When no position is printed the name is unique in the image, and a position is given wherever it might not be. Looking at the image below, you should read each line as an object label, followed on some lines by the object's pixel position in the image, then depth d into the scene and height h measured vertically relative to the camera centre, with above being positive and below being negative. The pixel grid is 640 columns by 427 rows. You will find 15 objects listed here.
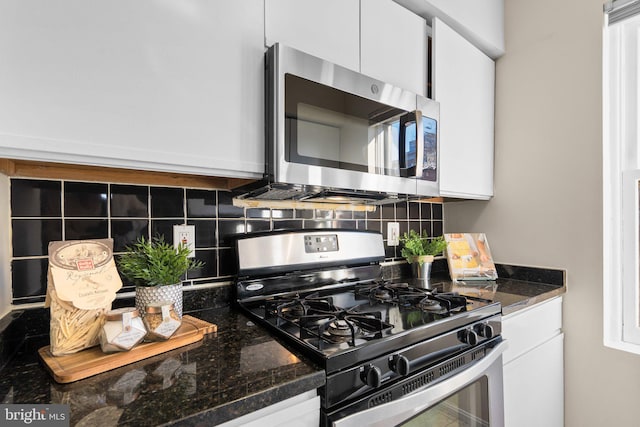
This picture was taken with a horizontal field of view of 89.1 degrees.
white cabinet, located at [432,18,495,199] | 1.45 +0.48
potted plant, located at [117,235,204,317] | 0.89 -0.17
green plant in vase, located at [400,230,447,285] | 1.65 -0.22
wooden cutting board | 0.65 -0.32
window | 1.42 +0.14
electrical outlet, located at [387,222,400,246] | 1.73 -0.12
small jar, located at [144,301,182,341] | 0.80 -0.27
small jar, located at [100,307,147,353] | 0.72 -0.27
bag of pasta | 0.72 -0.18
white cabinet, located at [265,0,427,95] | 1.02 +0.62
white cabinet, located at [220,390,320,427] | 0.62 -0.40
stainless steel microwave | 0.96 +0.27
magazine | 1.67 -0.25
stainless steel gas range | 0.76 -0.33
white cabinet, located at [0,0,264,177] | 0.67 +0.31
